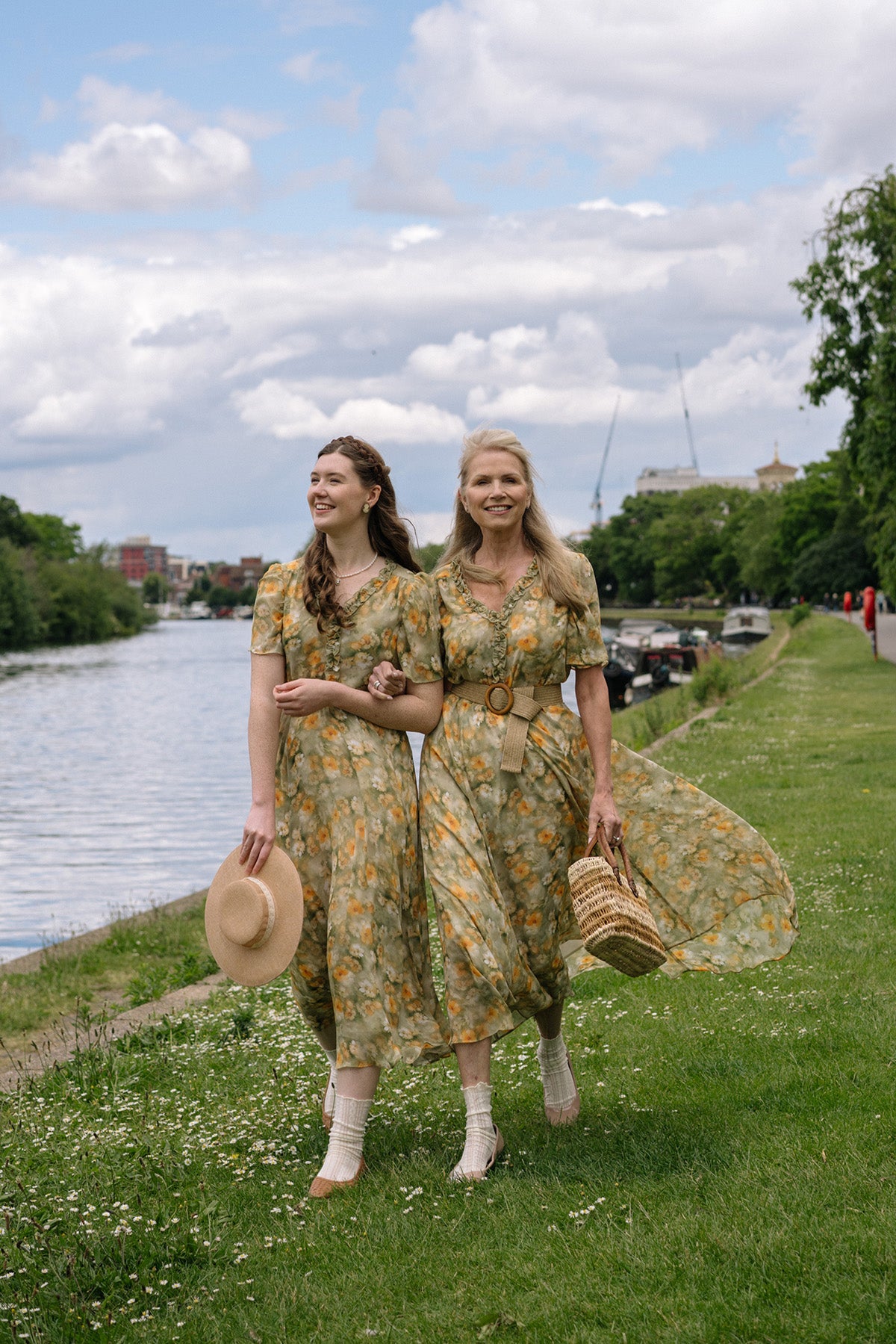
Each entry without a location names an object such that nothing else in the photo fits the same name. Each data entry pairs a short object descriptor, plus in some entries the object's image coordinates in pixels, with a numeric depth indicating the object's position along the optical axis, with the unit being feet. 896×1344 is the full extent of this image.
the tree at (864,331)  81.97
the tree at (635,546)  483.92
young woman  14.02
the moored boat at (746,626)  221.46
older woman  13.93
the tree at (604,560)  505.25
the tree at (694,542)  447.42
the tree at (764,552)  338.73
